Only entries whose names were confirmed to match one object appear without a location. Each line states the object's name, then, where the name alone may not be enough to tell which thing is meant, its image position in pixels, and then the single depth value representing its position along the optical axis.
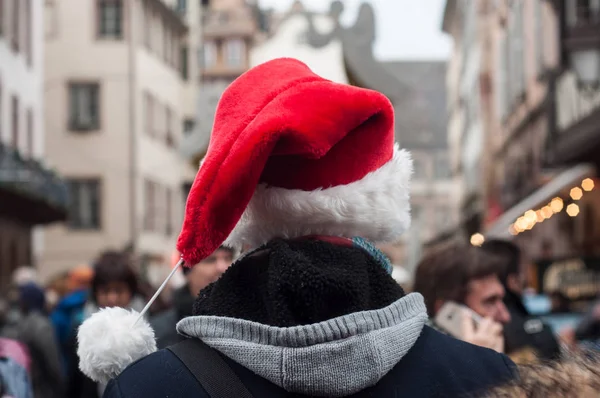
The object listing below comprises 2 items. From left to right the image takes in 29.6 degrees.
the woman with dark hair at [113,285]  6.45
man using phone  4.43
